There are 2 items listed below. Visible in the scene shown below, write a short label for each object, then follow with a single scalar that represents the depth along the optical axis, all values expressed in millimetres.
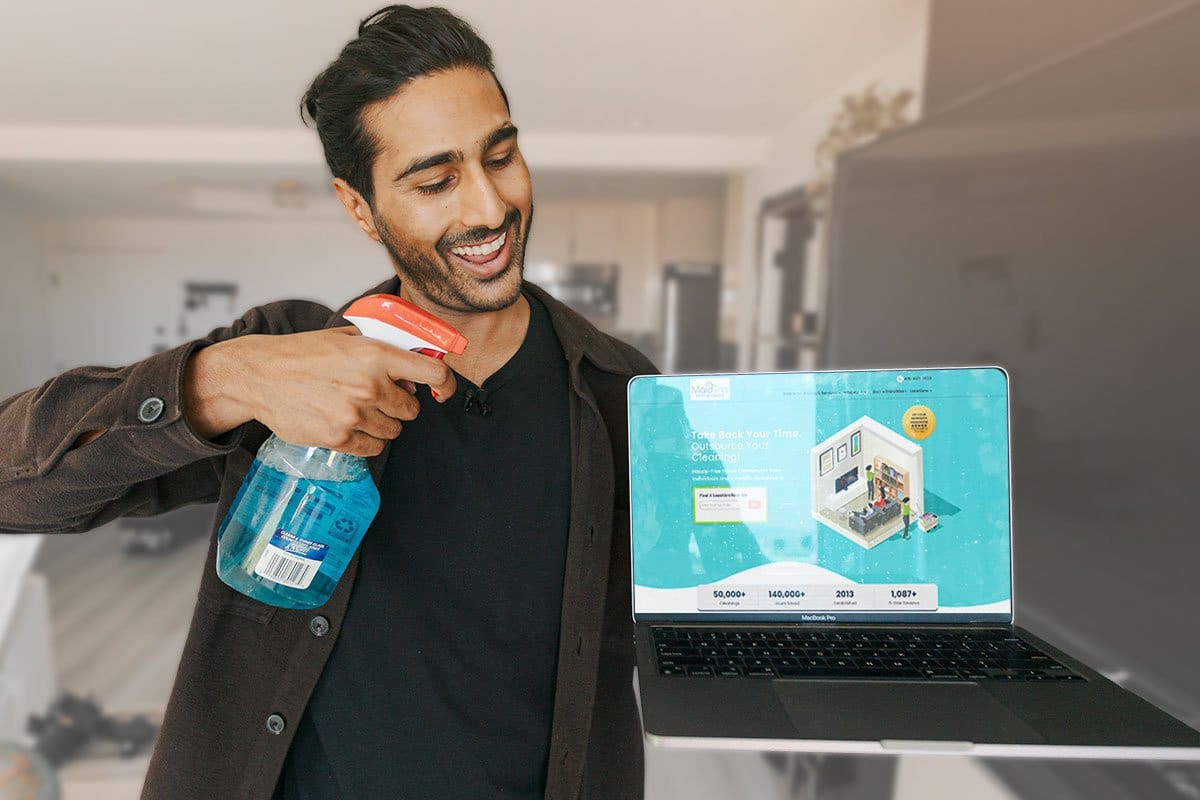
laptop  731
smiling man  757
